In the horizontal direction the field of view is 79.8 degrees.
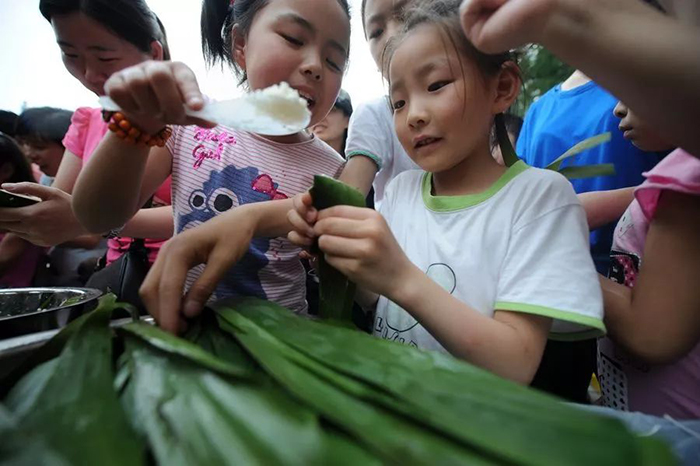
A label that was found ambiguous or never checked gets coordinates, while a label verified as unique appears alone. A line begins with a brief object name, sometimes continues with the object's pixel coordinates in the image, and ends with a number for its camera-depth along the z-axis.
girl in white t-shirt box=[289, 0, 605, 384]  0.52
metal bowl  0.56
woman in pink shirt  0.86
